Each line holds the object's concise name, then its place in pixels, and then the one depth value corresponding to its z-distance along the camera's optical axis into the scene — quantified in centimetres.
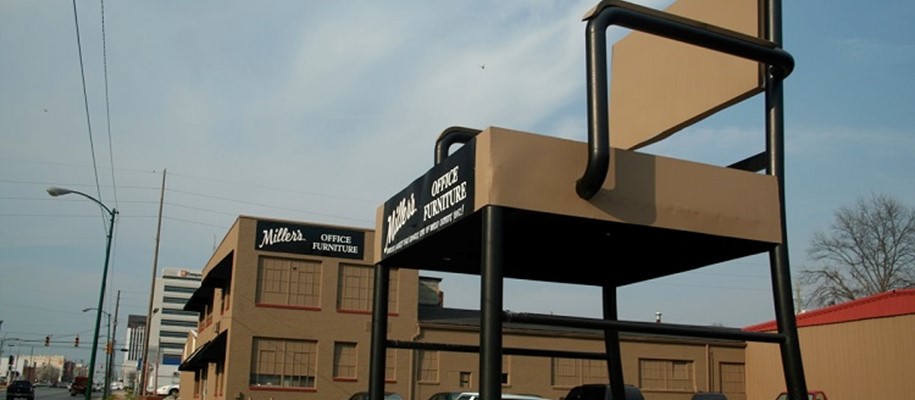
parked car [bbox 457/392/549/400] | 2568
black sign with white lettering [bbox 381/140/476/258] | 654
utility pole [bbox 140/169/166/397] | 4906
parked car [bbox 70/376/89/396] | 8919
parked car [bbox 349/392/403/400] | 2782
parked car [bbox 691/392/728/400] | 2750
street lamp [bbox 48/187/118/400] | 3319
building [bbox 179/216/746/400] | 3759
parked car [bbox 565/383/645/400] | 2303
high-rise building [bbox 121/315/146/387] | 14625
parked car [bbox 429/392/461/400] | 2676
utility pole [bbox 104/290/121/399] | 4958
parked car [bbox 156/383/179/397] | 7272
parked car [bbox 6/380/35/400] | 5806
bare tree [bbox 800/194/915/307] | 5447
